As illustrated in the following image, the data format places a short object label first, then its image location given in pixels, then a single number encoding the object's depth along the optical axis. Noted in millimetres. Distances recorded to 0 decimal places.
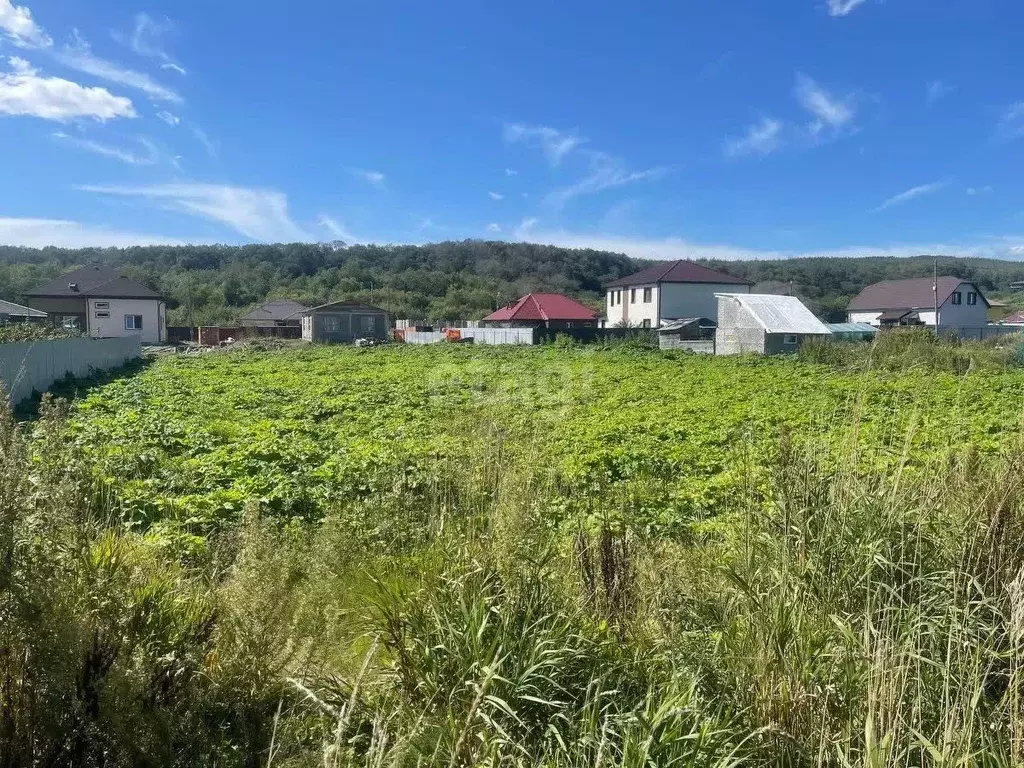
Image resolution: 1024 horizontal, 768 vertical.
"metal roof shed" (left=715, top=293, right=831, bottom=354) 33938
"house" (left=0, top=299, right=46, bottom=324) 35188
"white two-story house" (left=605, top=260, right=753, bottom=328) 48562
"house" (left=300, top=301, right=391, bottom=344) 51625
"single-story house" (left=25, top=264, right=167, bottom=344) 45656
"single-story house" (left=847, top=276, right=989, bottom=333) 48938
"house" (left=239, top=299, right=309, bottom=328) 64750
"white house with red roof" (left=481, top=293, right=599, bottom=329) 51031
